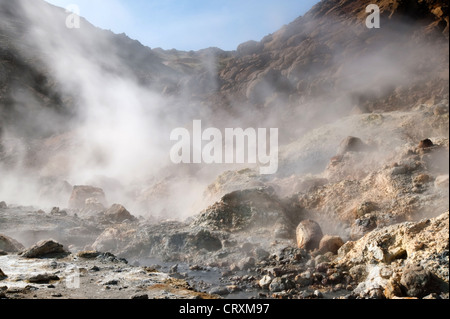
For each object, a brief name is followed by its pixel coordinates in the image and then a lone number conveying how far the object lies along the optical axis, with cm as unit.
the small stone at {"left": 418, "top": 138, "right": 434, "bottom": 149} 1312
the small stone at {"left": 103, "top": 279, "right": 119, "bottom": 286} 862
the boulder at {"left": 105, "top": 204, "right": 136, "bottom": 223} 1970
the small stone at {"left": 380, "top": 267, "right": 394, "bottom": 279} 743
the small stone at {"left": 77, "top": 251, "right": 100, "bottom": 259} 1190
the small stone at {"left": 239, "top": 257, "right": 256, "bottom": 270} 1061
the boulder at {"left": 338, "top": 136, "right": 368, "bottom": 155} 1734
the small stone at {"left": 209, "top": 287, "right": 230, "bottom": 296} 859
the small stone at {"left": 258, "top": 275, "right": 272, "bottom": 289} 875
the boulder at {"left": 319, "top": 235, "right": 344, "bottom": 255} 1053
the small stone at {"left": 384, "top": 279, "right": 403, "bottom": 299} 661
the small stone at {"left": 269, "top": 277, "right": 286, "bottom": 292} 838
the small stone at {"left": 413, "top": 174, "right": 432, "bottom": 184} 1144
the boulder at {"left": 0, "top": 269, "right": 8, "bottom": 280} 863
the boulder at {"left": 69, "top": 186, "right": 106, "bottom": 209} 2458
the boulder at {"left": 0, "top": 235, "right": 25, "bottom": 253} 1297
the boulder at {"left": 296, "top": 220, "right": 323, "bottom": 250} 1116
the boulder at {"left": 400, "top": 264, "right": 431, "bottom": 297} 639
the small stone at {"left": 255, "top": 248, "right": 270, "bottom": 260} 1111
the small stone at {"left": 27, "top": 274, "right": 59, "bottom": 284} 848
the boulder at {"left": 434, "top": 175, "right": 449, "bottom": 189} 826
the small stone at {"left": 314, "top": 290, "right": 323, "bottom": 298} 778
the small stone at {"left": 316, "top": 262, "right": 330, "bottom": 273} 923
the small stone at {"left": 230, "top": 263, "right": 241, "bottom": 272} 1063
